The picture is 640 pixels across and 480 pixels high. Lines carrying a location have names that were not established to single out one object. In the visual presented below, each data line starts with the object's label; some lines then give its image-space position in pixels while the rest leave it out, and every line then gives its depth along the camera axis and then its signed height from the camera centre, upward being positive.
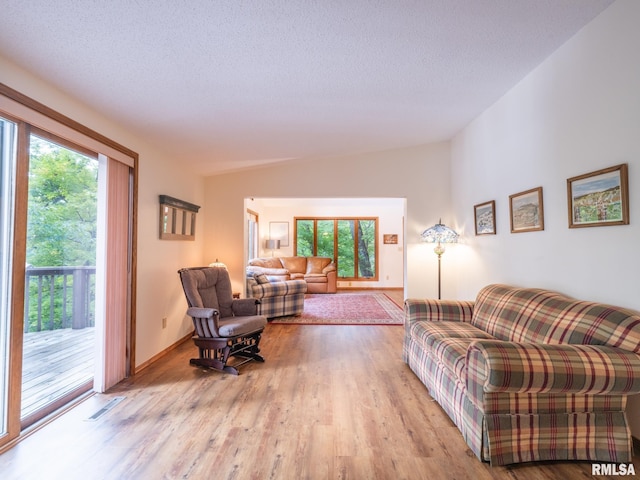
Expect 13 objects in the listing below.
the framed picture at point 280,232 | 8.69 +0.49
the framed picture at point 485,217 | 3.23 +0.34
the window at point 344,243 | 8.56 +0.17
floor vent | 2.14 -1.16
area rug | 4.85 -1.12
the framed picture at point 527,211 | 2.54 +0.32
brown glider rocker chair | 2.93 -0.72
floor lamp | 4.06 +0.17
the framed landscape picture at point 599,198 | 1.81 +0.32
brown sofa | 7.46 -0.50
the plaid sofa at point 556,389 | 1.53 -0.73
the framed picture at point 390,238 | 8.55 +0.29
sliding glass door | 1.83 -0.08
